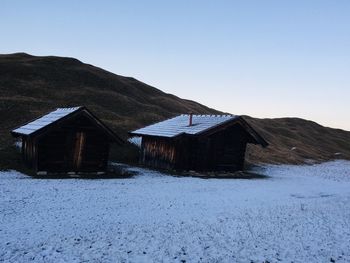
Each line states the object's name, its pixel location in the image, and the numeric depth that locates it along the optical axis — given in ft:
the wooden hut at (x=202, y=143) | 102.53
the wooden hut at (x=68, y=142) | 81.61
